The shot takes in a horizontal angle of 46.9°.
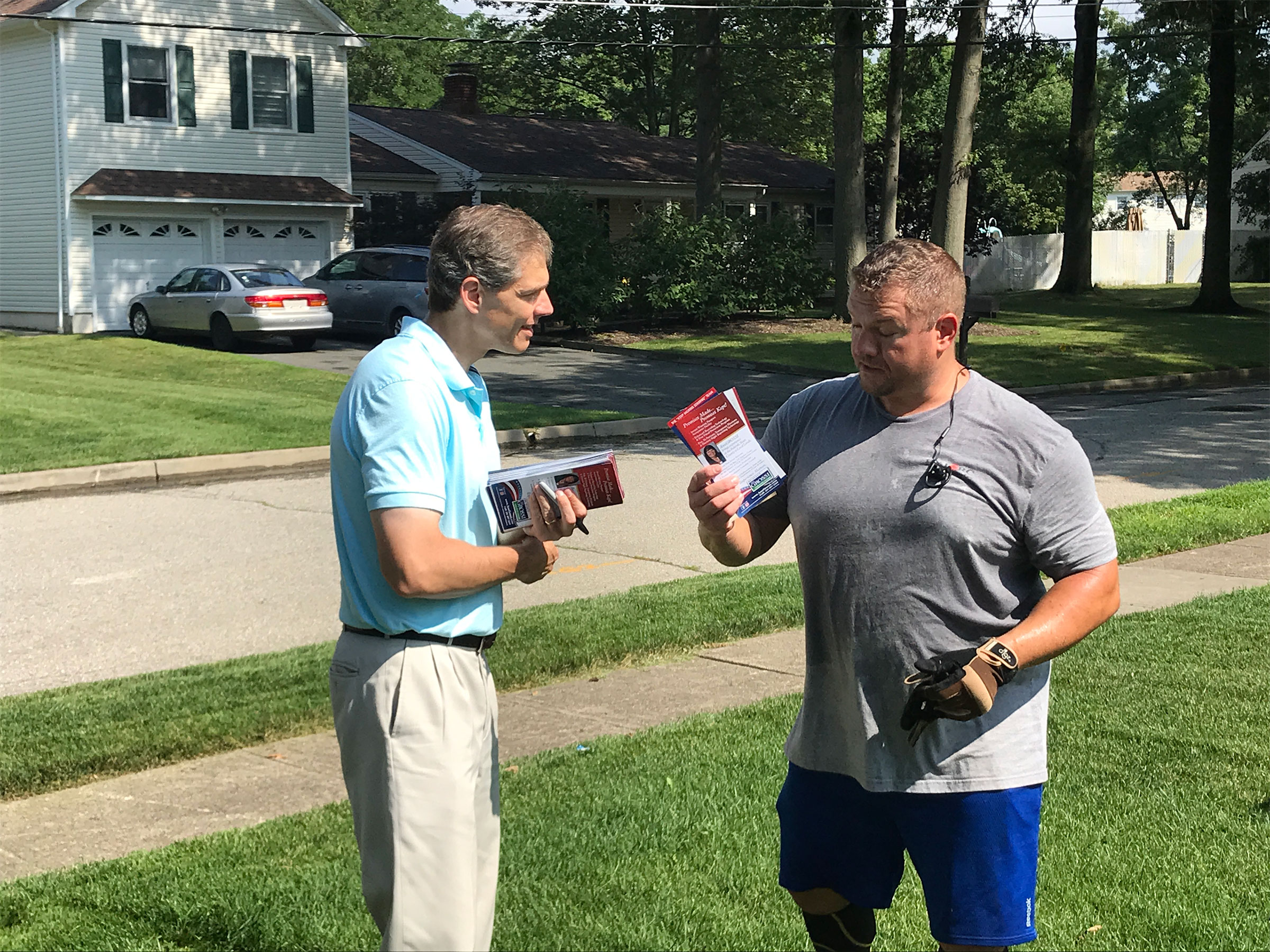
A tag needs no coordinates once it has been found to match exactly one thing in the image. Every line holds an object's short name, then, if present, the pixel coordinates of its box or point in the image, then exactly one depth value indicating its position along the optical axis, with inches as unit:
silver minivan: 1052.5
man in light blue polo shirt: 113.3
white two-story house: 1164.5
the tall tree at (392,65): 2755.9
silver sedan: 991.6
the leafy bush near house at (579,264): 1106.1
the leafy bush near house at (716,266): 1161.4
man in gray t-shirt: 121.3
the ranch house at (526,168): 1445.6
